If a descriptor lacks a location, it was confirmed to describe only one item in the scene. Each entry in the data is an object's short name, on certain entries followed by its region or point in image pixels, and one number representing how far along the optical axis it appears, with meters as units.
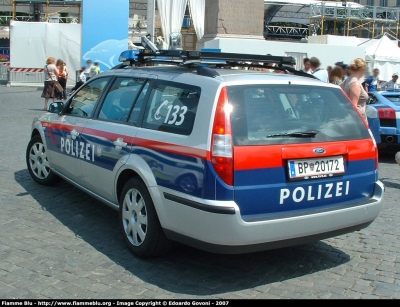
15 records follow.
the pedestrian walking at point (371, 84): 15.47
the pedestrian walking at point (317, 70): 10.66
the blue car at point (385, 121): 9.51
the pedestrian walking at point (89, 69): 17.15
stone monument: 19.50
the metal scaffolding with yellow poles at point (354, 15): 37.28
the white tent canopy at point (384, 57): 24.90
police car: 3.79
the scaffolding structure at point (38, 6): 31.81
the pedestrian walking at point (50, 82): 16.09
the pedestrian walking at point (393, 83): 19.92
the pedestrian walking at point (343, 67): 10.84
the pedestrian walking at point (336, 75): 9.52
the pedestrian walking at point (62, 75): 16.86
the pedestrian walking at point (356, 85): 7.36
